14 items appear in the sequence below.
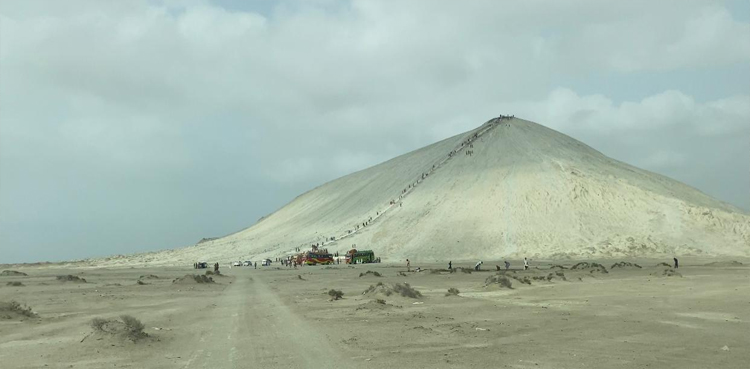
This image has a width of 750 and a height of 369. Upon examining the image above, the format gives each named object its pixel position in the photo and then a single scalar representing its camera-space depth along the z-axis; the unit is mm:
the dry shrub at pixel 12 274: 77500
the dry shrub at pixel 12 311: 24592
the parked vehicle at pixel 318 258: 95625
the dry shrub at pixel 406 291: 32125
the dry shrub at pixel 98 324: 17906
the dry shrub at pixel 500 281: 39344
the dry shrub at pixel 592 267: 56438
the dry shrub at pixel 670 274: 46919
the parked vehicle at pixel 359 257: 98125
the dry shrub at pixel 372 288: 34044
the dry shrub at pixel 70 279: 57647
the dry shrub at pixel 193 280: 49247
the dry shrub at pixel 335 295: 33625
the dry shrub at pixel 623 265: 65431
